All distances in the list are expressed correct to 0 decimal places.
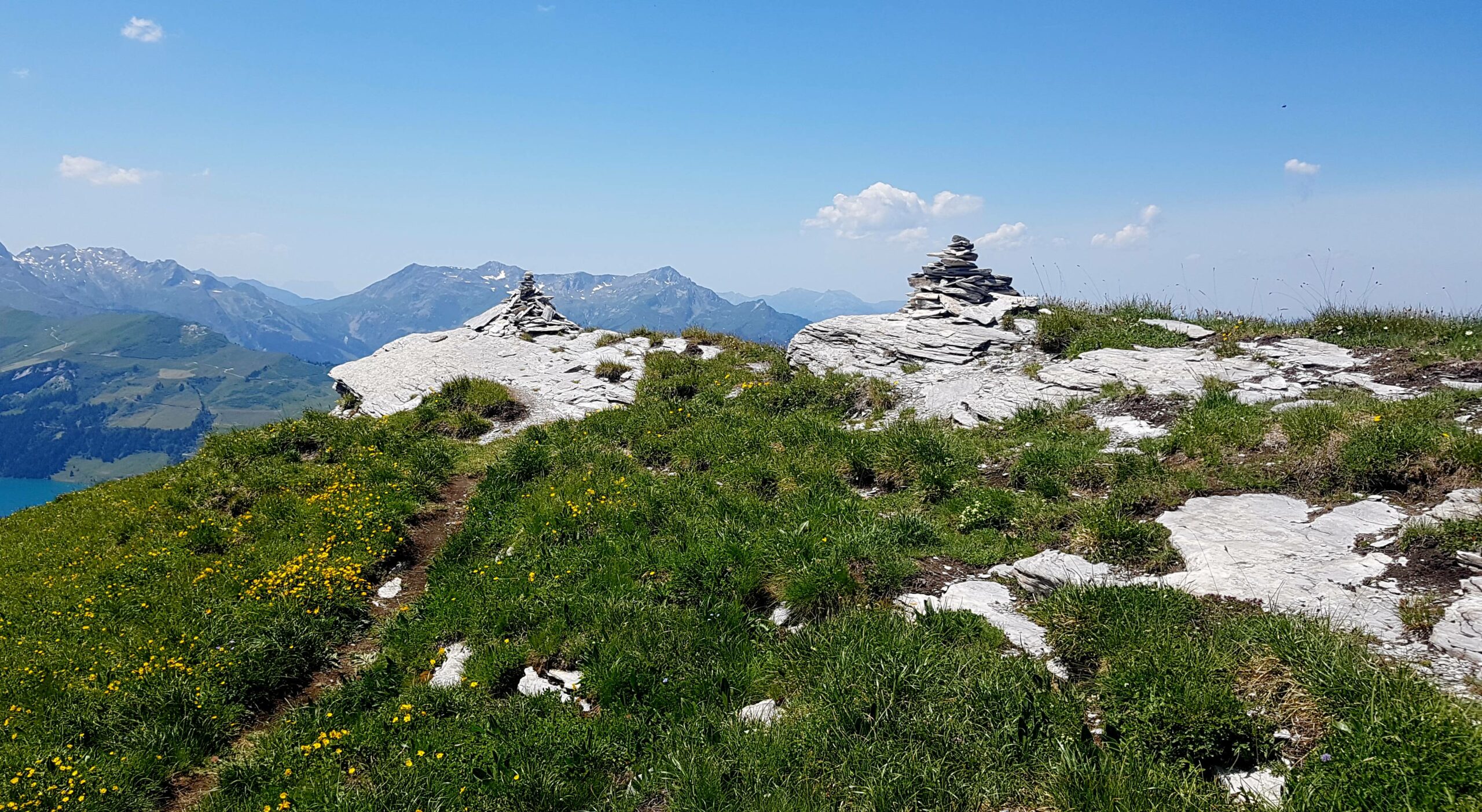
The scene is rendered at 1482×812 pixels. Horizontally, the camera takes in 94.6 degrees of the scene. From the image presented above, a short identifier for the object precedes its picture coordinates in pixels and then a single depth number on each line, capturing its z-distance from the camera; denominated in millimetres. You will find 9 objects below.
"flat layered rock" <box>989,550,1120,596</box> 6984
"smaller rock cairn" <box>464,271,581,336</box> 26078
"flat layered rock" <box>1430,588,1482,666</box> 4949
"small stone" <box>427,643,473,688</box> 7574
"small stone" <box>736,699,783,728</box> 5965
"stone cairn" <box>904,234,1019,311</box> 20641
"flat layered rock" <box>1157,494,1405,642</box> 5805
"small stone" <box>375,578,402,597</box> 9930
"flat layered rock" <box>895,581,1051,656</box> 6320
